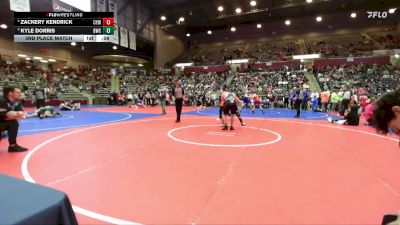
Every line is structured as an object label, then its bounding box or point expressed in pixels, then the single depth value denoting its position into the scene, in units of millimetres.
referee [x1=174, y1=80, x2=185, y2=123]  10859
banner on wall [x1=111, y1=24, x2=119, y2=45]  22200
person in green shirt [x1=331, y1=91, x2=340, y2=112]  17812
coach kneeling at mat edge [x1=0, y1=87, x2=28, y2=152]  5576
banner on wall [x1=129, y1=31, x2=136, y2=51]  25641
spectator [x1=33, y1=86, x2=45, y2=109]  15113
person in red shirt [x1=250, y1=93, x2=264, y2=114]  18020
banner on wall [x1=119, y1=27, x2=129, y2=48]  23844
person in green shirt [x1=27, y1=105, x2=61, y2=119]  12469
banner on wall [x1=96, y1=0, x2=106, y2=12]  18594
